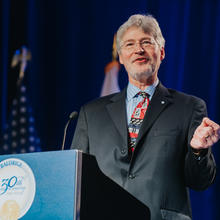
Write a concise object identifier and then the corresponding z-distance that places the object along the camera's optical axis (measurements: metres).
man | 3.31
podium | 2.98
